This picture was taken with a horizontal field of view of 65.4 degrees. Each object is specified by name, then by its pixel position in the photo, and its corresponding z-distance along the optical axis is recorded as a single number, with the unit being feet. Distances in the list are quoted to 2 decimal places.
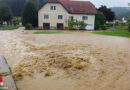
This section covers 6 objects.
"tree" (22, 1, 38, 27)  80.86
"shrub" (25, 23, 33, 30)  74.12
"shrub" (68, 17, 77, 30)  71.98
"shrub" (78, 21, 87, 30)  73.64
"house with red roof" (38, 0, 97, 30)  76.50
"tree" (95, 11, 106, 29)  80.07
